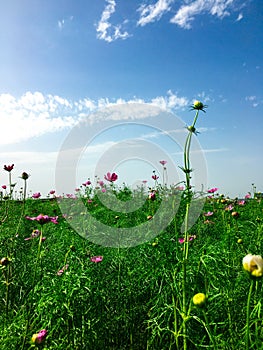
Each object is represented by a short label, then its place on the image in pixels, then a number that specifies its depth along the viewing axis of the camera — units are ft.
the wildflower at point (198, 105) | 4.81
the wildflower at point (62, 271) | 5.59
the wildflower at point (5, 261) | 5.17
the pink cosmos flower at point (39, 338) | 3.90
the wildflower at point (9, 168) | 8.76
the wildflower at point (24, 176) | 7.37
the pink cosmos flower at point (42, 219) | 5.44
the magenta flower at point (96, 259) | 6.03
